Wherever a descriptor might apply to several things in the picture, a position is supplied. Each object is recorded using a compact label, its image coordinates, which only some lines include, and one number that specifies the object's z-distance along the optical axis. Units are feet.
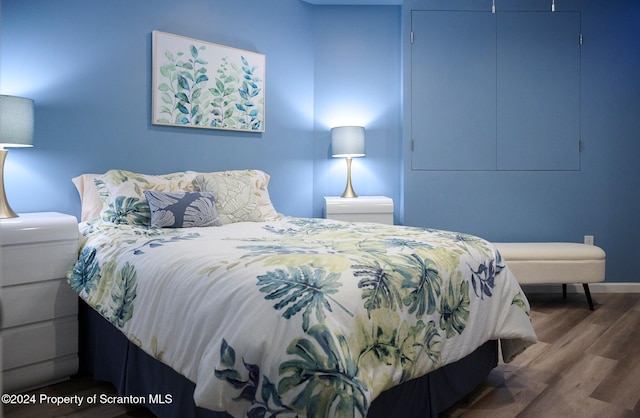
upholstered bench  11.32
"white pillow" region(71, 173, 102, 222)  8.73
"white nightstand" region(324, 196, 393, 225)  12.01
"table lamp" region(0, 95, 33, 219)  7.39
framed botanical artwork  10.21
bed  3.90
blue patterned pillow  8.02
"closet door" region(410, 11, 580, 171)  12.78
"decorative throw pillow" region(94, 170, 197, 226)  8.13
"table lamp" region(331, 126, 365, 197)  12.51
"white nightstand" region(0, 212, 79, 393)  6.86
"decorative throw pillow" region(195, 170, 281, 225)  9.14
